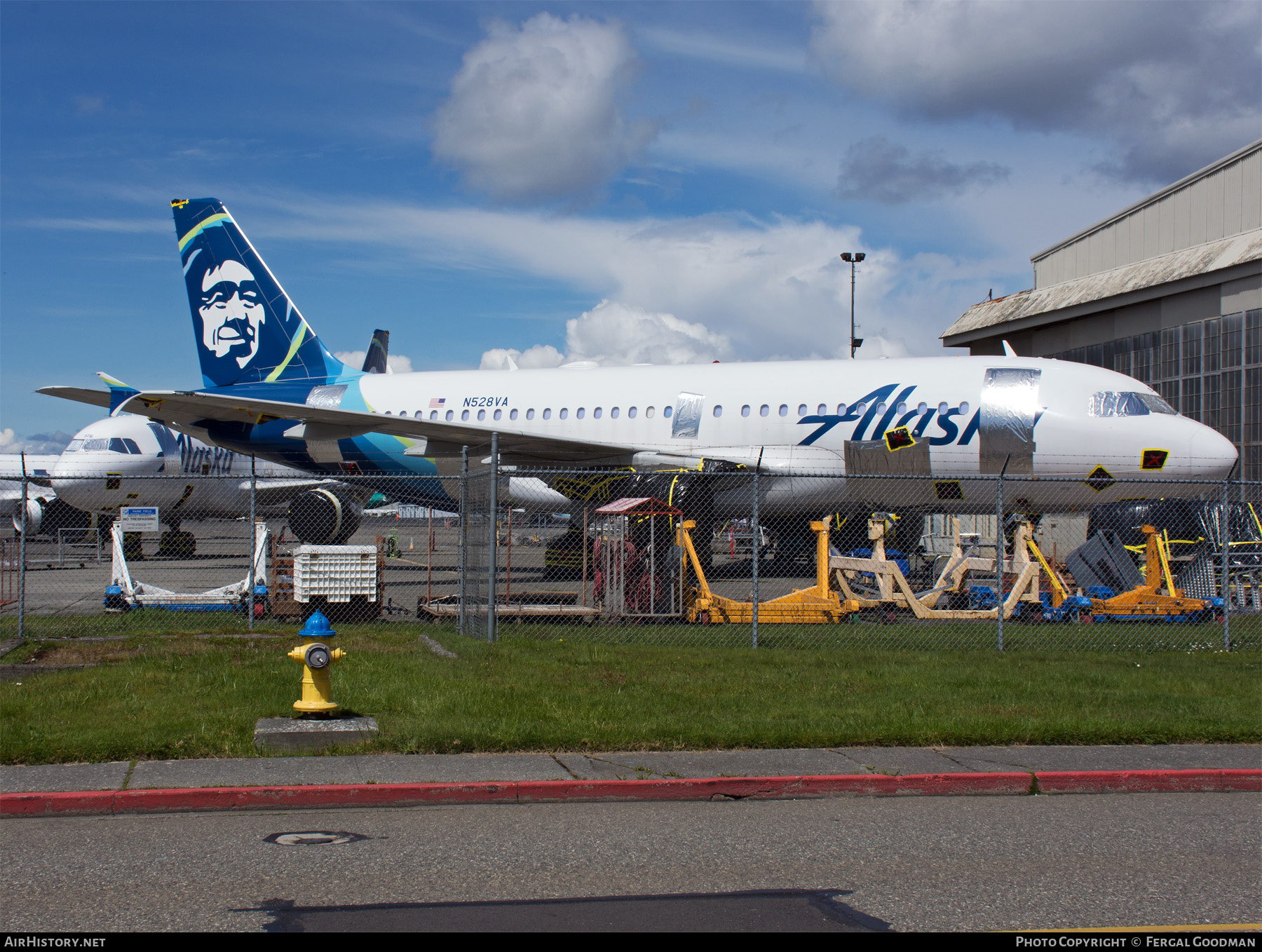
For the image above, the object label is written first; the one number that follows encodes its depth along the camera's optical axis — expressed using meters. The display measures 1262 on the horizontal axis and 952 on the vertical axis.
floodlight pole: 42.53
